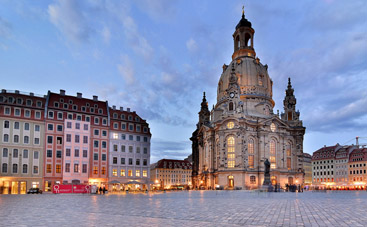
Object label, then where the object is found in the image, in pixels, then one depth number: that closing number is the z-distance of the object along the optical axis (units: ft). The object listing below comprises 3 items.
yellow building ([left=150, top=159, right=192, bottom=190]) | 568.00
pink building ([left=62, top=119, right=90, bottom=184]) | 258.78
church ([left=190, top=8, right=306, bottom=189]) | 328.70
